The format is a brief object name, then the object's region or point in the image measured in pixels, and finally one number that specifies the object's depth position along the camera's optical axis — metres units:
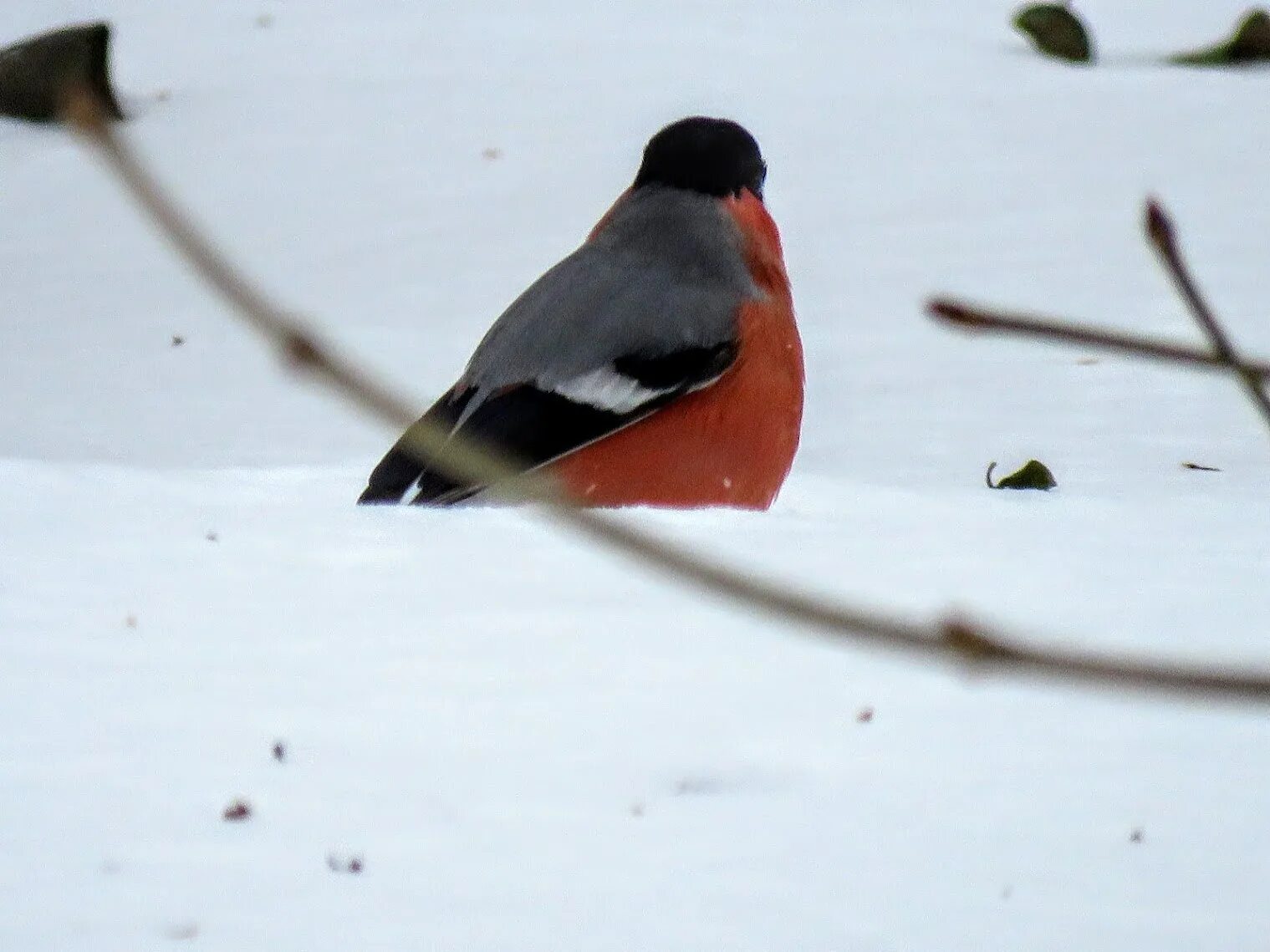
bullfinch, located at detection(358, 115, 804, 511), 6.92
